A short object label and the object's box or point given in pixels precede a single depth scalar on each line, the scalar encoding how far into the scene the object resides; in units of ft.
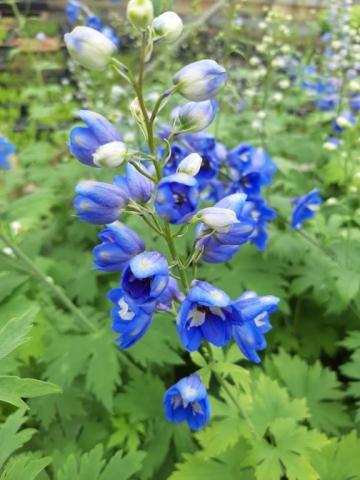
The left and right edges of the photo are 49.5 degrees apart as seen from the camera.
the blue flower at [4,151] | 1.41
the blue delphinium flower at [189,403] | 0.79
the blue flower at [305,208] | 1.34
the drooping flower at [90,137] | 0.68
